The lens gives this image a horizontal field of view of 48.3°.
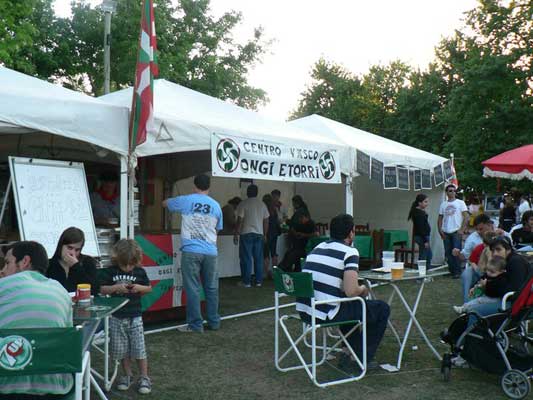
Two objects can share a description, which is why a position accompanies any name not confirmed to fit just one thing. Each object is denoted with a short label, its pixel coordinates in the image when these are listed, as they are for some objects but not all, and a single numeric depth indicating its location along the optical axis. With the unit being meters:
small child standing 4.28
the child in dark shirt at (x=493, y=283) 5.01
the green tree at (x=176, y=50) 19.66
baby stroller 4.16
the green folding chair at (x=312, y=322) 4.45
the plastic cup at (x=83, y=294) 3.74
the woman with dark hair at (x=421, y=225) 10.59
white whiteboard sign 4.89
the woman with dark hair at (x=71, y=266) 4.21
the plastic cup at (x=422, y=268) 5.15
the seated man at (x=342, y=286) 4.53
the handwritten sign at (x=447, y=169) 11.73
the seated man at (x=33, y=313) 2.61
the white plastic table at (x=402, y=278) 4.88
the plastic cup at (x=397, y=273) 4.92
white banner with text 6.50
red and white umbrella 8.12
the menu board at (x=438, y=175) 11.32
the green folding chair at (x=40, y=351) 2.43
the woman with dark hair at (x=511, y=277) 4.89
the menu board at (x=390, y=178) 9.66
